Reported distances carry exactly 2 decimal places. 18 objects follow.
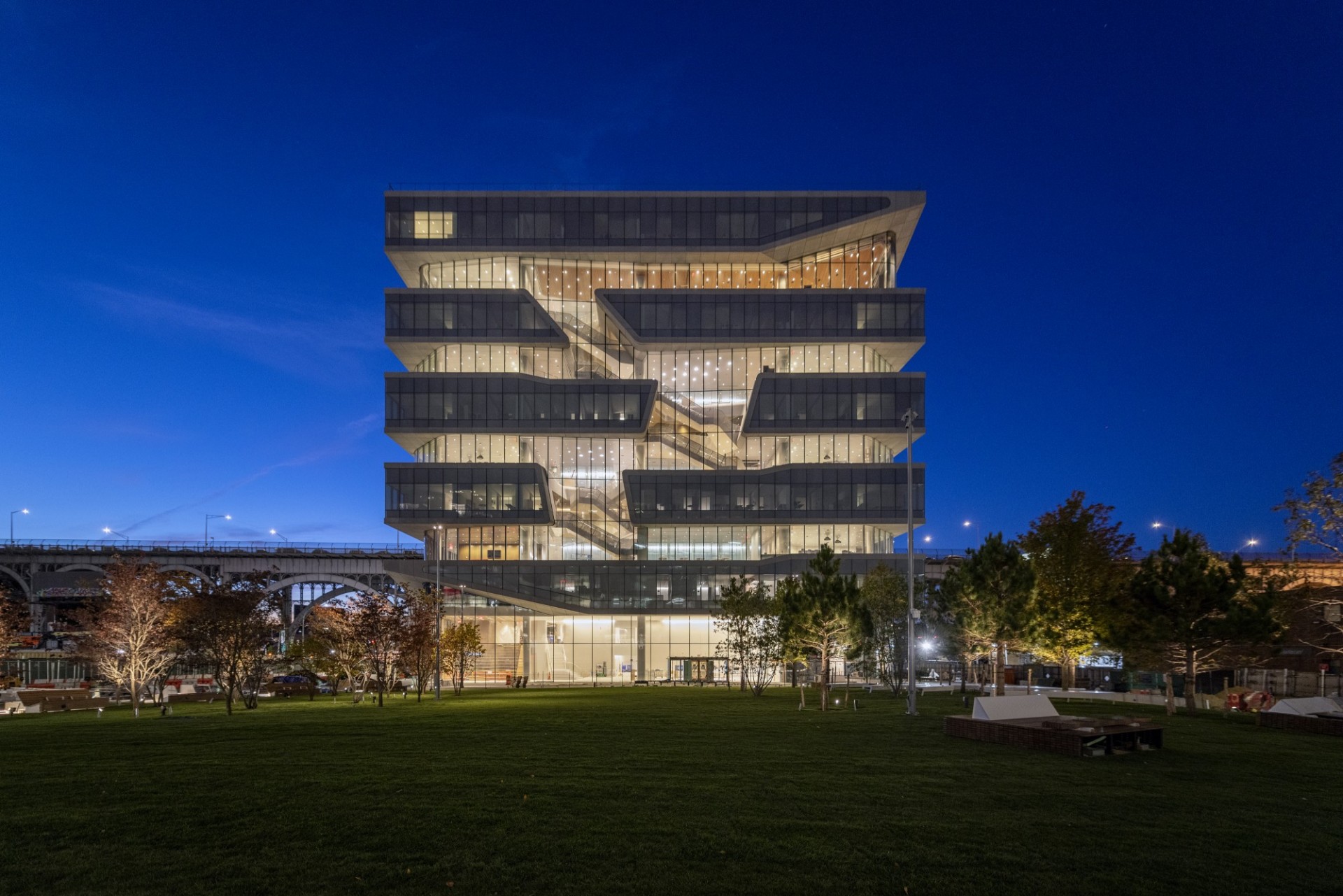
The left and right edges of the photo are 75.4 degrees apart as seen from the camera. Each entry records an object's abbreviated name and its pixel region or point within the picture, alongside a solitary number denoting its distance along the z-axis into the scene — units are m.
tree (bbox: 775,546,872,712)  35.44
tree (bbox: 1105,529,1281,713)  29.86
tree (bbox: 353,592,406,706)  41.03
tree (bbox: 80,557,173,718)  37.91
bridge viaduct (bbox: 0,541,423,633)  103.81
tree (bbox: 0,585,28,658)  43.99
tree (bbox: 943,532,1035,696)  35.50
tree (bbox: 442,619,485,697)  52.59
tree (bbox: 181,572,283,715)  34.22
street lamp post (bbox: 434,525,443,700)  47.09
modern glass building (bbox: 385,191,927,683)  72.12
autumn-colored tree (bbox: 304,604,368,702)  43.84
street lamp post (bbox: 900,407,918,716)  30.86
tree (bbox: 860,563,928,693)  47.75
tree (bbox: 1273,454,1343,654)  26.98
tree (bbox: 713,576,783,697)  46.75
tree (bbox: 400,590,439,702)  43.44
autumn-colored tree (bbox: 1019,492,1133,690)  37.62
